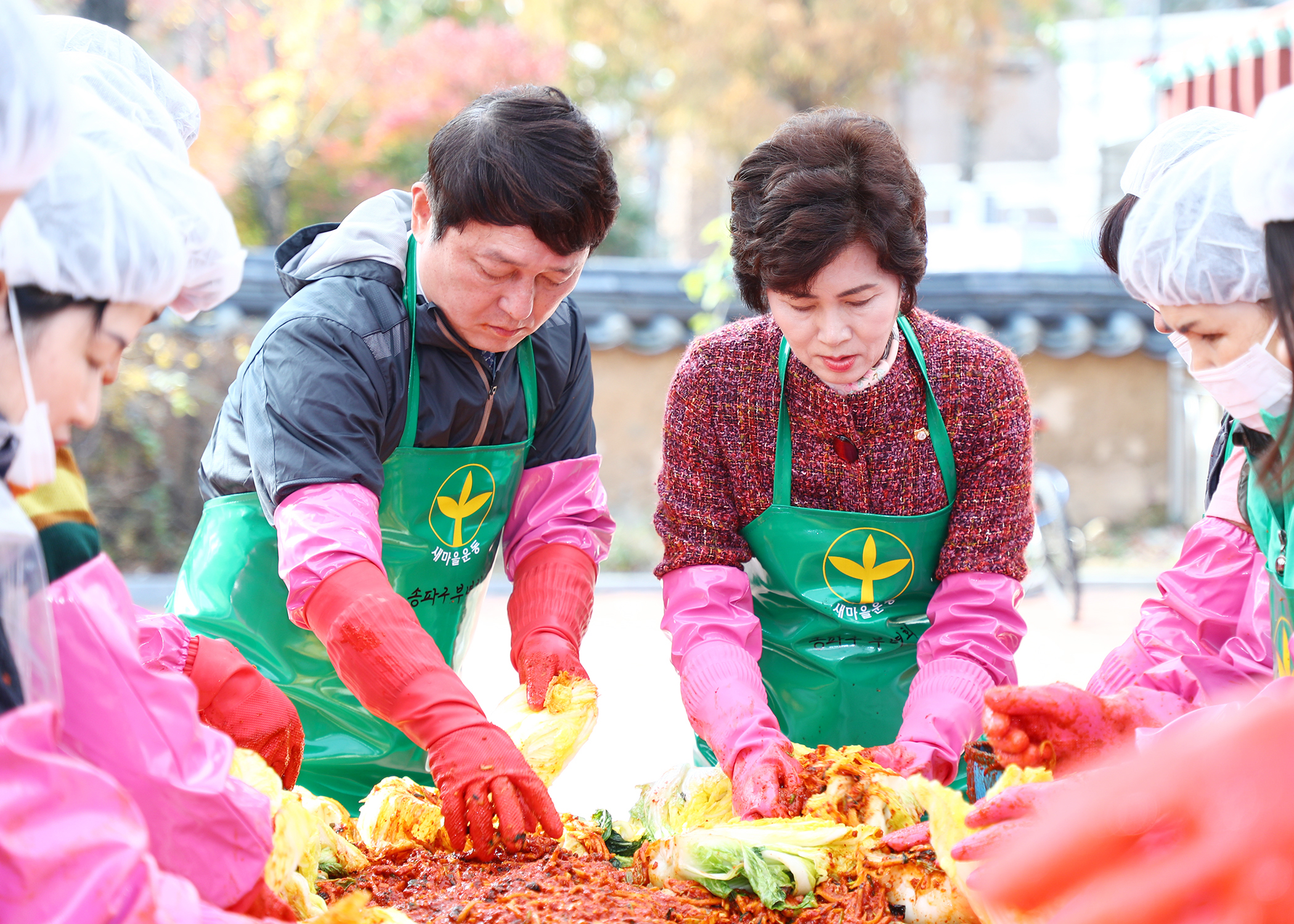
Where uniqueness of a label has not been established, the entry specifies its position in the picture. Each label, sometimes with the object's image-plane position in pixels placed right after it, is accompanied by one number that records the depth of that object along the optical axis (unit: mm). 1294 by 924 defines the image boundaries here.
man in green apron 1905
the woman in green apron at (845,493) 2158
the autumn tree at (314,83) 10461
